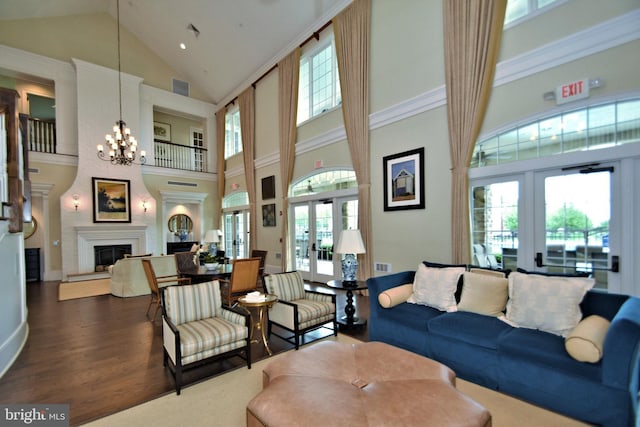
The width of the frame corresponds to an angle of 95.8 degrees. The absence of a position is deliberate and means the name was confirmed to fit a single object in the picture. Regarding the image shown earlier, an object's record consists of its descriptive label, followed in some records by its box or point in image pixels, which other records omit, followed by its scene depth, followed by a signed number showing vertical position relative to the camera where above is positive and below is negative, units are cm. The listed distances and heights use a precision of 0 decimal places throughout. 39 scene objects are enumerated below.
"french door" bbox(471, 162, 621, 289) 329 -19
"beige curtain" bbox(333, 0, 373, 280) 576 +230
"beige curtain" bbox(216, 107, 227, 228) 1096 +249
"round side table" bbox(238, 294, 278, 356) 328 -103
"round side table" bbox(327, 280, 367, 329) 394 -134
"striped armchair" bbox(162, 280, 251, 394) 258 -113
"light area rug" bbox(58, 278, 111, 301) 633 -175
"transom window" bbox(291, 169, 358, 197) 646 +71
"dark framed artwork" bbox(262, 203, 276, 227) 848 -7
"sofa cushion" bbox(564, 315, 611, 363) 202 -97
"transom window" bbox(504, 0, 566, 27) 368 +264
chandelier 661 +175
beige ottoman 152 -110
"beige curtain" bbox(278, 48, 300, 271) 762 +231
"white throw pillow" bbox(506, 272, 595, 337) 244 -84
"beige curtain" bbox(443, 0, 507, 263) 404 +191
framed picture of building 502 +54
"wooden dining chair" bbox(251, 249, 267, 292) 623 -103
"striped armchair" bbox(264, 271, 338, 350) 335 -117
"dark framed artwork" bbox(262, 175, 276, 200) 850 +76
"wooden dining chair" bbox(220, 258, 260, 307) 464 -107
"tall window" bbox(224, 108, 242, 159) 1056 +297
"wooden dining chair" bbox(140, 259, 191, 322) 447 -112
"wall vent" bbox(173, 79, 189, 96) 1073 +477
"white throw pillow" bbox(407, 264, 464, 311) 321 -90
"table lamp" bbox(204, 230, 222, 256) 648 -53
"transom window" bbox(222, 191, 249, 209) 1012 +50
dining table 498 -104
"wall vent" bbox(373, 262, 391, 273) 550 -110
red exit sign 338 +138
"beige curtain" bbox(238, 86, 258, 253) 916 +204
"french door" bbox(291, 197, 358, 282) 655 -52
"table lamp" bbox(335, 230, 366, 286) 400 -54
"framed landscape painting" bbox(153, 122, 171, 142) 1167 +341
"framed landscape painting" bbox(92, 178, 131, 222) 880 +49
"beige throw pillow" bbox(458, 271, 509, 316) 293 -89
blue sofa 191 -121
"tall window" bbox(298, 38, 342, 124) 678 +323
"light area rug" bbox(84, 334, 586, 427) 212 -155
